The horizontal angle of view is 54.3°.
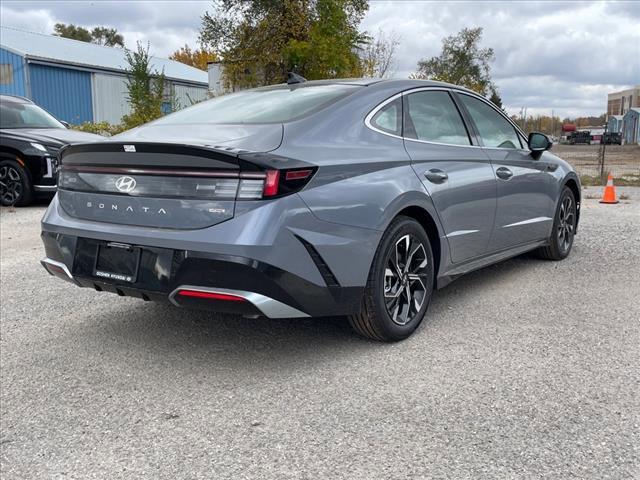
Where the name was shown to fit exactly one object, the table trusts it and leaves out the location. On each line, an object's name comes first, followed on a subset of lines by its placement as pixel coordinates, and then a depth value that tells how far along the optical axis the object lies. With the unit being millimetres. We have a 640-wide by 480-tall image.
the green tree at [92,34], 68250
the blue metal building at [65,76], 27188
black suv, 9688
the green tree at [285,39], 26266
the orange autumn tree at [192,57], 52656
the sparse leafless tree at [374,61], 28797
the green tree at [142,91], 17531
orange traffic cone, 10523
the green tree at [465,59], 53312
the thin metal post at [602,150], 14804
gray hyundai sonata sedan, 2969
